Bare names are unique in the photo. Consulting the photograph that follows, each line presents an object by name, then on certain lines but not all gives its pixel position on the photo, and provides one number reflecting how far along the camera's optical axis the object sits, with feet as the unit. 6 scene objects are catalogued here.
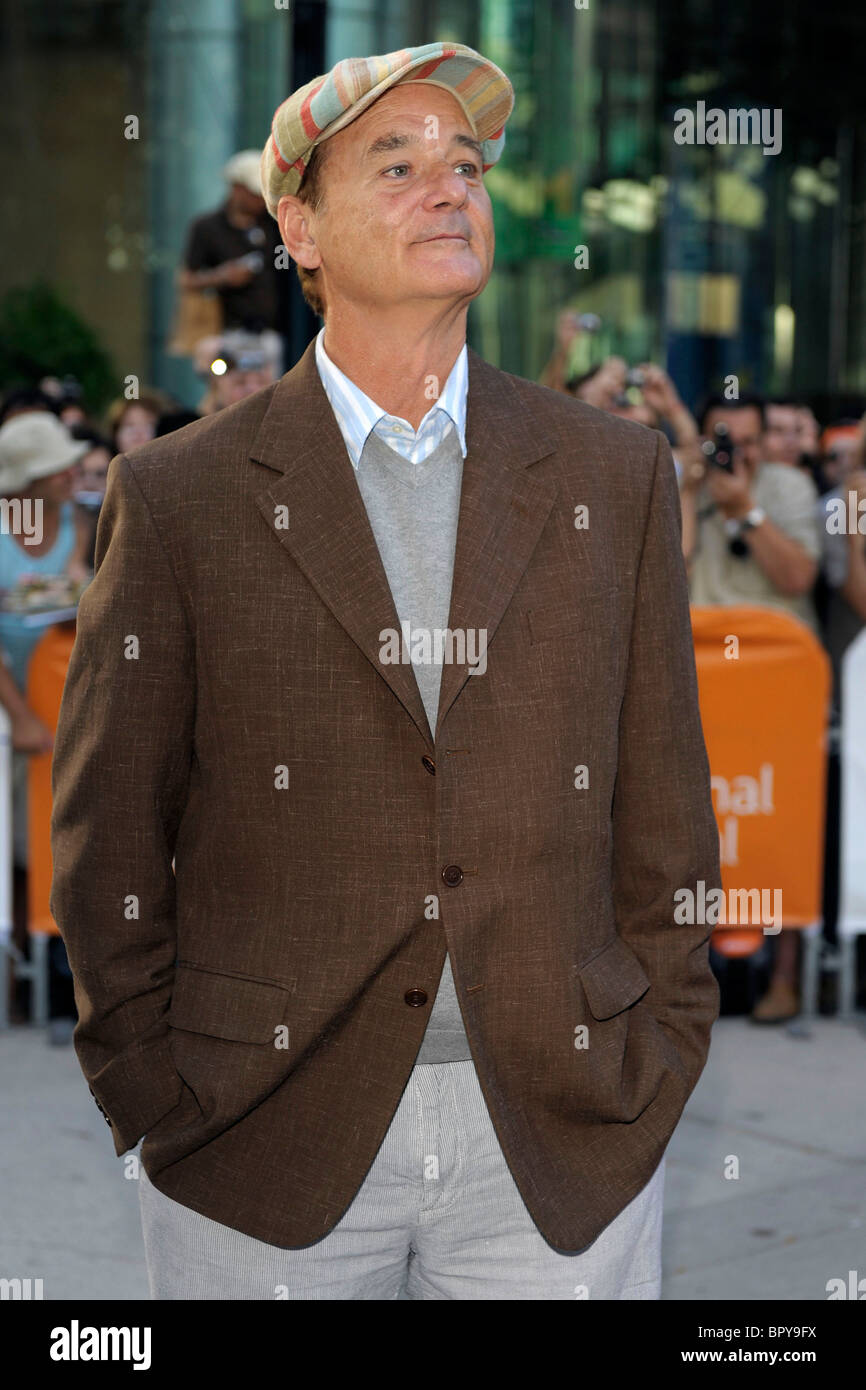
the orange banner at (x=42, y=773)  20.84
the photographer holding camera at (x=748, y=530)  22.24
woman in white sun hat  22.82
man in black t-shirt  29.30
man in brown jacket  7.56
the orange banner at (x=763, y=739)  21.21
